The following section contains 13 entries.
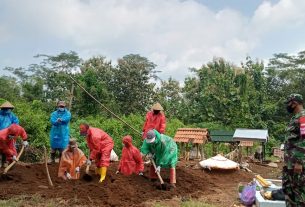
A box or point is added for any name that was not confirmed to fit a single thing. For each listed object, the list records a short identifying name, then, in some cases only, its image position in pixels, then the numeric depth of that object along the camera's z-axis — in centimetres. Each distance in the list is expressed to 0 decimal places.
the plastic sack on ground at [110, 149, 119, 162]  752
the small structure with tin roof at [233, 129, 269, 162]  888
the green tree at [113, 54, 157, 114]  1388
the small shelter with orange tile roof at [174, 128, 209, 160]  834
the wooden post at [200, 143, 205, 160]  856
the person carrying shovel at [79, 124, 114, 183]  491
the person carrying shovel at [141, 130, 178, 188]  497
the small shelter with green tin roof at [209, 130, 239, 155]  966
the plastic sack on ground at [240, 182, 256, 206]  429
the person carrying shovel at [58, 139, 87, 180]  505
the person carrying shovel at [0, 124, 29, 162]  510
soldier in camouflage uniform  293
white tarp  681
